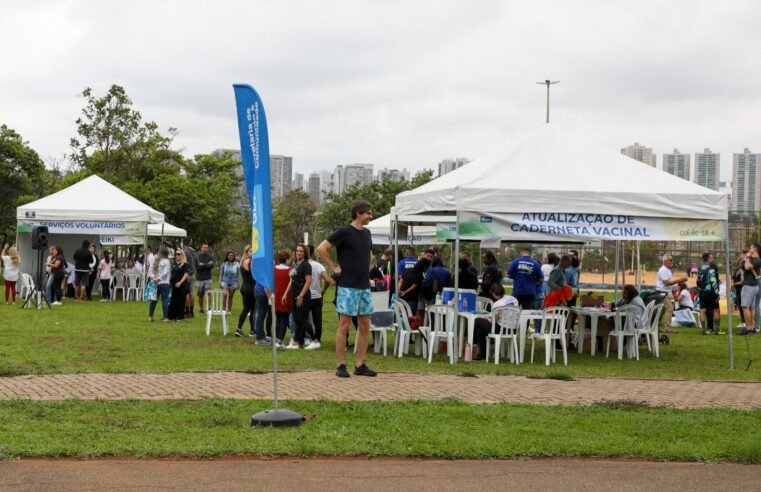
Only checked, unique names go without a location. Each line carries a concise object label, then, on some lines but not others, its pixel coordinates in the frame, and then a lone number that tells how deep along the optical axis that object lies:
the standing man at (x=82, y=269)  28.50
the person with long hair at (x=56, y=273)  25.75
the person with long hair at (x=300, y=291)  14.92
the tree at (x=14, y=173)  44.94
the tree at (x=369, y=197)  54.19
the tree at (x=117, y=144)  52.44
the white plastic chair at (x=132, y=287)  30.48
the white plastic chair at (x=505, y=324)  14.02
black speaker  25.58
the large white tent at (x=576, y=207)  13.76
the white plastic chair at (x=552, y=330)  14.03
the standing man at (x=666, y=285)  20.26
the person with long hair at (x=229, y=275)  21.12
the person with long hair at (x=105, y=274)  29.49
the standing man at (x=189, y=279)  22.14
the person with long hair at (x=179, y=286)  20.59
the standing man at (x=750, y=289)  20.00
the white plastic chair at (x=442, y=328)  13.87
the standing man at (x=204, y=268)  22.94
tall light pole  18.99
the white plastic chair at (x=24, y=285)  26.42
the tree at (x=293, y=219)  61.44
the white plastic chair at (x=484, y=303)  16.20
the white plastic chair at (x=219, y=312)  17.69
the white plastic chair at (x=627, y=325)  15.32
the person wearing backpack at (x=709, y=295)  20.55
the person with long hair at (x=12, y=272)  25.59
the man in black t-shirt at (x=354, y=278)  11.44
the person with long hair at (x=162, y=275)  20.31
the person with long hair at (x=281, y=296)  15.38
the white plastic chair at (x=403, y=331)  14.77
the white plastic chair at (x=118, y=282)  30.59
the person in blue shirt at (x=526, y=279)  17.14
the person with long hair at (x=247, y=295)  17.09
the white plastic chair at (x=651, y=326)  15.70
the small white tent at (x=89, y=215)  28.22
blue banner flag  8.24
